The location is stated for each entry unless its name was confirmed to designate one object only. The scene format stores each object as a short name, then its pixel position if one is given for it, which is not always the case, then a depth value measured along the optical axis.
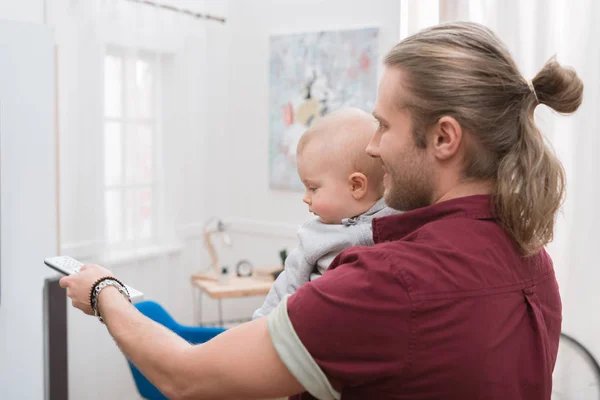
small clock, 3.84
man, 0.88
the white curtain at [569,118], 1.90
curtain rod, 3.61
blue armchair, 2.76
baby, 1.37
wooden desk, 3.51
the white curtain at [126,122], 3.26
